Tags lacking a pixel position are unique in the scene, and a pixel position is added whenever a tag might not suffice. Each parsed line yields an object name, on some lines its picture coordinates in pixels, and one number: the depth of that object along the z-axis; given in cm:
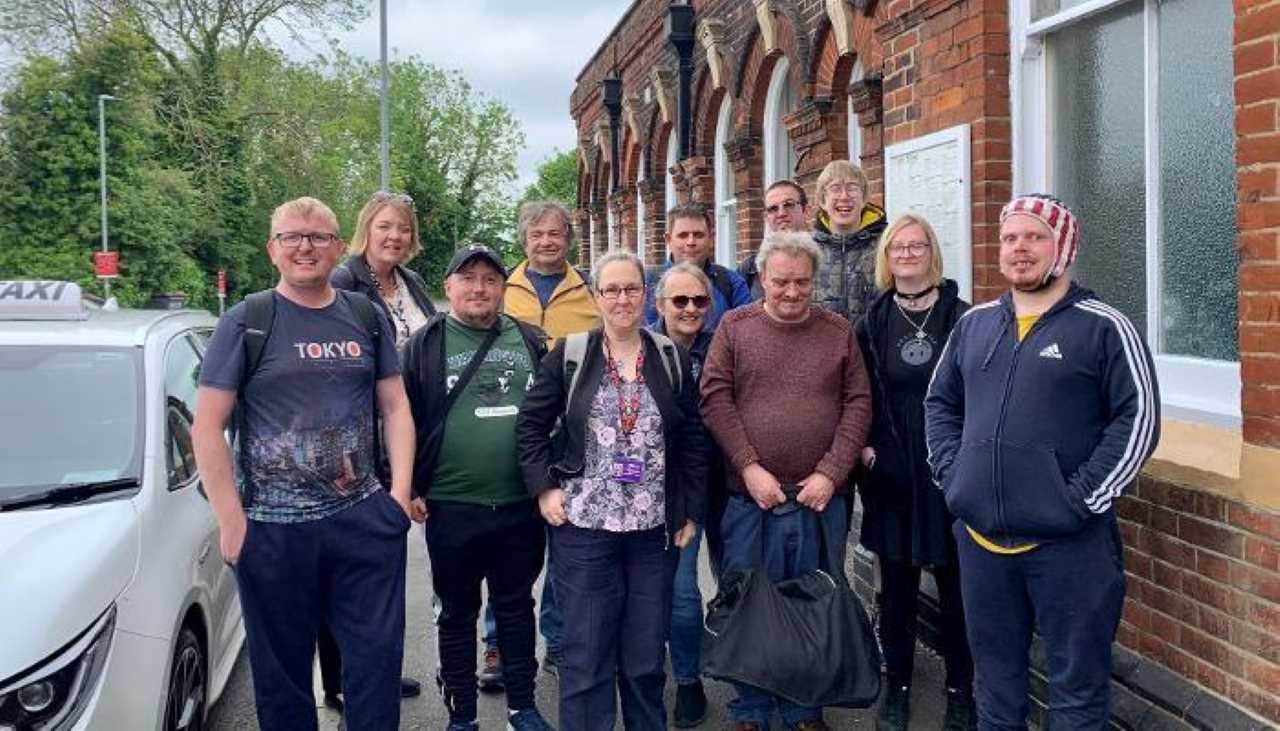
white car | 274
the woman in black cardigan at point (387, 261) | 423
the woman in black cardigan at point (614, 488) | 354
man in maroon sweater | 372
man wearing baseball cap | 366
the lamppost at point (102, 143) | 2747
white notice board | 442
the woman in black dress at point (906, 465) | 377
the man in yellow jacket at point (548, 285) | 432
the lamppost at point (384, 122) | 1980
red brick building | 293
